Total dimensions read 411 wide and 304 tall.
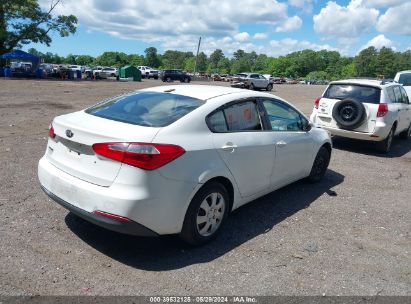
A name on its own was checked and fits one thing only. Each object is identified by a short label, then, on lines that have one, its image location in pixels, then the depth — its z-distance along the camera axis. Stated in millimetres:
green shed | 46875
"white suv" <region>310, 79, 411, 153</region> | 8422
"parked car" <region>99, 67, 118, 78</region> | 49062
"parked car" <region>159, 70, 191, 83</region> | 46812
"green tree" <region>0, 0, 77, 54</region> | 39000
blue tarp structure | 36222
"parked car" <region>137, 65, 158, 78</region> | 57378
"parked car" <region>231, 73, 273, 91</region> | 36844
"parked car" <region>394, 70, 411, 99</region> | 14984
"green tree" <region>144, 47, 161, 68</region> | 161375
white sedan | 3330
